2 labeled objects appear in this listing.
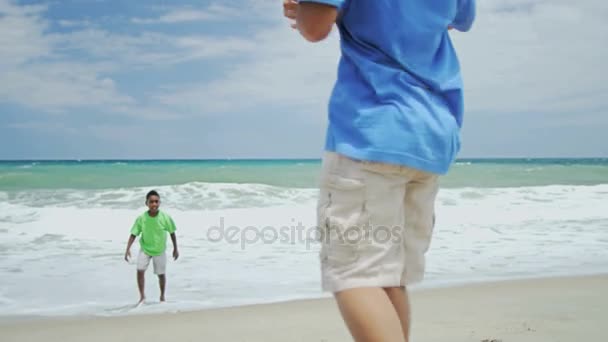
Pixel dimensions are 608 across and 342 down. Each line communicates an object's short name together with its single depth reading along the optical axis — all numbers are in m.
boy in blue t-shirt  1.41
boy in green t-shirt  6.03
